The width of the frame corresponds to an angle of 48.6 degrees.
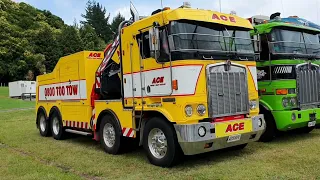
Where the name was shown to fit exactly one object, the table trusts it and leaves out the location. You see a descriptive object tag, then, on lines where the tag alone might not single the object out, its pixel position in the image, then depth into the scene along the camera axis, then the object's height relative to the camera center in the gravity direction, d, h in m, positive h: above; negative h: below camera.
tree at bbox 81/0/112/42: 97.12 +21.03
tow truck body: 6.50 +0.11
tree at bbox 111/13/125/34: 96.00 +20.60
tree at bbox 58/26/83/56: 70.19 +10.98
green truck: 8.62 +0.27
